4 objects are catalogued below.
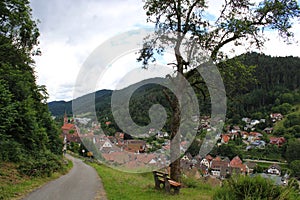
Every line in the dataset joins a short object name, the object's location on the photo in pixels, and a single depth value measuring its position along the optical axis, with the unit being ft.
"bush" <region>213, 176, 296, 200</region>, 21.26
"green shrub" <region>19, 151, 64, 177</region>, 41.34
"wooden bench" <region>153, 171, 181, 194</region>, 31.34
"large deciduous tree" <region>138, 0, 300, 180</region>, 35.40
